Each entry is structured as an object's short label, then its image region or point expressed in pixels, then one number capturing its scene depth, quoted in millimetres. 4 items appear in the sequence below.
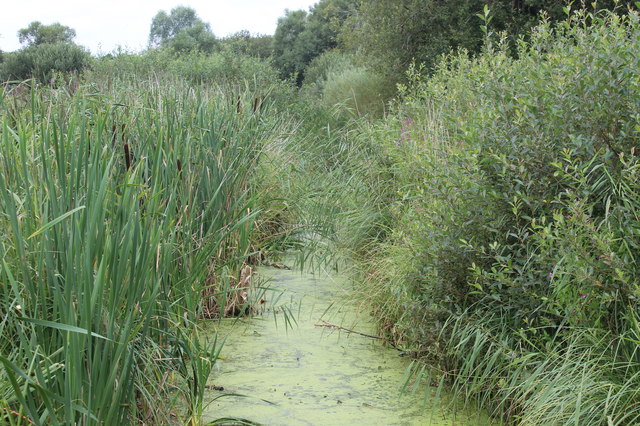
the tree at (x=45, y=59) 22938
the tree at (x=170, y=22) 61250
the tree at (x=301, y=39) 29828
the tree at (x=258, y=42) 33584
